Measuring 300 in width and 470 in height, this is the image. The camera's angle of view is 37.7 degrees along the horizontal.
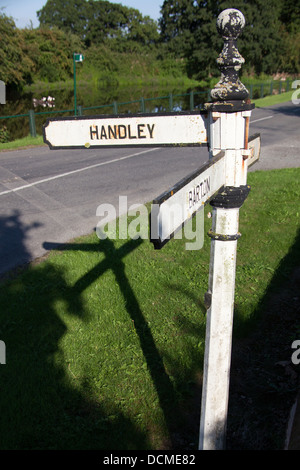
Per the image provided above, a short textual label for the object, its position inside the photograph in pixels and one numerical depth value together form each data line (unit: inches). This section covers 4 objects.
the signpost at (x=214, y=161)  78.4
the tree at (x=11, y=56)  1330.0
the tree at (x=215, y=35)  1932.8
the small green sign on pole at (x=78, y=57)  732.0
